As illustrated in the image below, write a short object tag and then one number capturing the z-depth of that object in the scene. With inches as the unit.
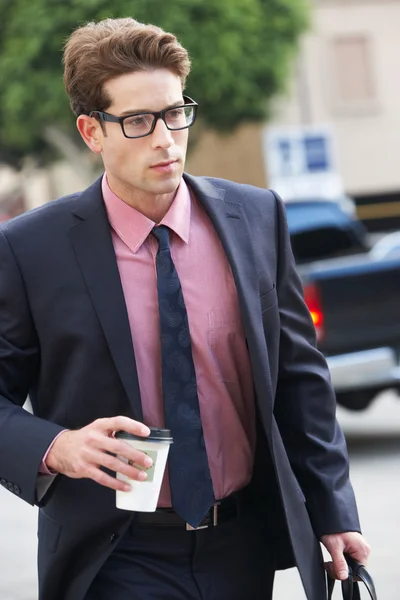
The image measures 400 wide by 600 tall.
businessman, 227.4
